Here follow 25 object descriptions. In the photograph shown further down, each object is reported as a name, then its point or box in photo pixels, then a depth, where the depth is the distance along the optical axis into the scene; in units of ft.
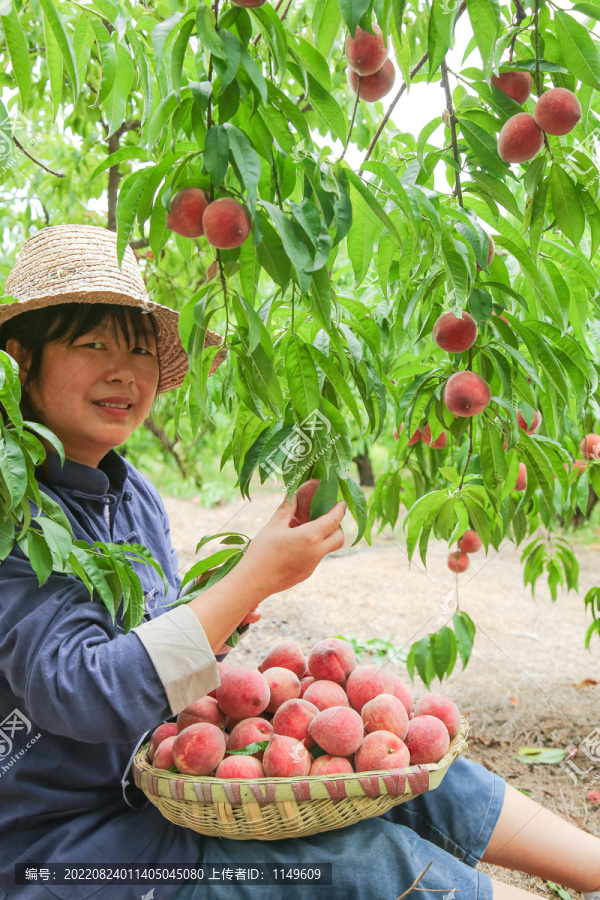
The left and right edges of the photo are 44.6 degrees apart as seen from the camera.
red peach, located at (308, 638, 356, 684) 4.01
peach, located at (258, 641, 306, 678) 4.23
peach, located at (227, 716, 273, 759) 3.54
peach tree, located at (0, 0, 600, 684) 2.28
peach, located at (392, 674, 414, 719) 3.95
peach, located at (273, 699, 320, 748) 3.51
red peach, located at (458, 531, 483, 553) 5.90
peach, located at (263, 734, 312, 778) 3.26
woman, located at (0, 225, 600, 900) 3.14
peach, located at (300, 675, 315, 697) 4.15
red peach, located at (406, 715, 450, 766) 3.44
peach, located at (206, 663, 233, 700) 3.90
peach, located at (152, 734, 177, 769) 3.41
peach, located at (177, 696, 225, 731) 3.72
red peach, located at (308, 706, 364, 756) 3.36
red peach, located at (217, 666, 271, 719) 3.69
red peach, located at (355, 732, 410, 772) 3.28
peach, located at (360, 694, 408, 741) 3.56
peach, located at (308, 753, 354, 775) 3.32
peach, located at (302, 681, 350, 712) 3.78
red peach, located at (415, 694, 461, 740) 3.78
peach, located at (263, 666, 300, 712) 3.89
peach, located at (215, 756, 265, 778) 3.24
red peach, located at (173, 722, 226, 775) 3.30
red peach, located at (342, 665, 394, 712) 3.84
